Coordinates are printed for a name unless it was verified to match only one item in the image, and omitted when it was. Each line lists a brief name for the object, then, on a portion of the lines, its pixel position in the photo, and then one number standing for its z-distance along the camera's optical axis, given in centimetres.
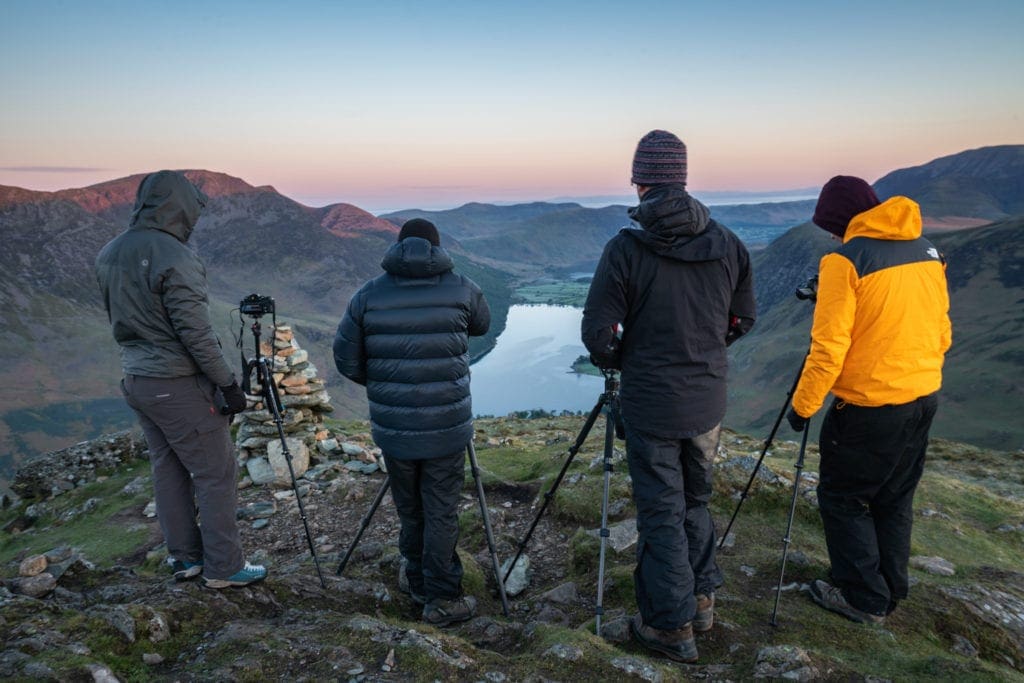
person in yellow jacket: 447
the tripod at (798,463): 480
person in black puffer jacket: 490
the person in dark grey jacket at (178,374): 469
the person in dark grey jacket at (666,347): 425
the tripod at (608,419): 469
